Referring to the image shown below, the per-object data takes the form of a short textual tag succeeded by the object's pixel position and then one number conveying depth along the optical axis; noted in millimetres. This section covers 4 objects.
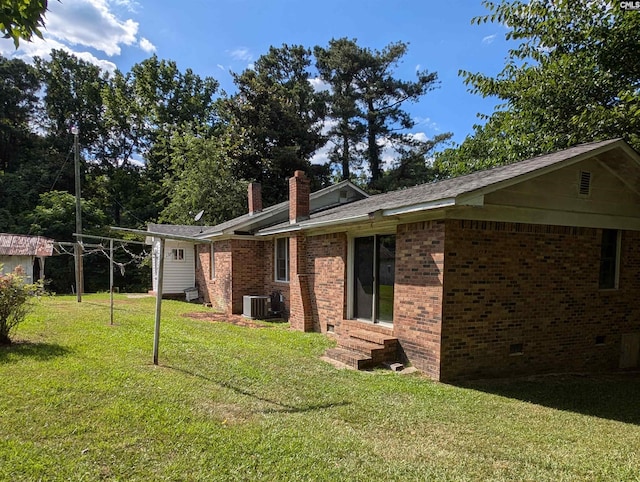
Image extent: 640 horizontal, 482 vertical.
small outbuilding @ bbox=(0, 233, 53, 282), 19578
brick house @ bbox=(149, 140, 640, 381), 6285
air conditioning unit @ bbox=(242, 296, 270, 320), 12219
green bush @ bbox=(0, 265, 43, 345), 6816
